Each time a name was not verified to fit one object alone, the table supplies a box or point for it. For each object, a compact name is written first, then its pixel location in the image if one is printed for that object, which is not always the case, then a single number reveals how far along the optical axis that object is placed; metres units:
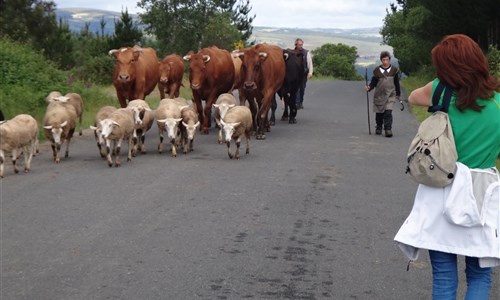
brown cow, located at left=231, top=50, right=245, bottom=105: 19.89
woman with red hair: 4.41
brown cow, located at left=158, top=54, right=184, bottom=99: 19.00
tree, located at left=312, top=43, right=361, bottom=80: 109.31
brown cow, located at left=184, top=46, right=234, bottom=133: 17.47
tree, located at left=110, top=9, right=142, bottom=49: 44.12
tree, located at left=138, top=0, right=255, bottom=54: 59.28
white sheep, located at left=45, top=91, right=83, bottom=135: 15.41
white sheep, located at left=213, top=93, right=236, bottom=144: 16.22
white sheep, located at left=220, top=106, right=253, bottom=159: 13.80
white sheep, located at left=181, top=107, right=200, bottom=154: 14.48
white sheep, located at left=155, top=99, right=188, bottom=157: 14.12
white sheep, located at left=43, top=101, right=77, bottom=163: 13.33
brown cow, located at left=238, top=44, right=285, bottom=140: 17.03
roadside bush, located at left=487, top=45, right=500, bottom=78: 25.58
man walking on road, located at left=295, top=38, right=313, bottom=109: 22.22
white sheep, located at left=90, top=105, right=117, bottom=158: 13.36
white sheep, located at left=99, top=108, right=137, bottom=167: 12.91
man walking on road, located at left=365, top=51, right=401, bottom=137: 17.62
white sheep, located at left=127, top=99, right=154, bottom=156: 14.24
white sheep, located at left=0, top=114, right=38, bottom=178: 12.12
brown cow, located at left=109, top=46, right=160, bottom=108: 16.45
